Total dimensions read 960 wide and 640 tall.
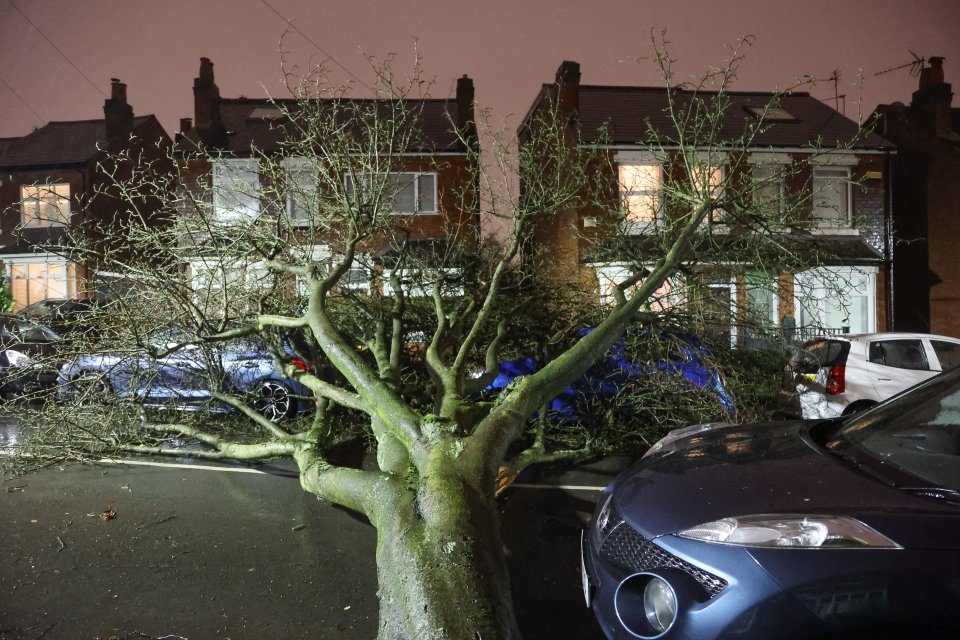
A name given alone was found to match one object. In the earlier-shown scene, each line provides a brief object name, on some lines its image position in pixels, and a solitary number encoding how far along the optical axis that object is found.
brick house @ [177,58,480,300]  17.86
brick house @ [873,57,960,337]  17.83
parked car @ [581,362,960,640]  1.92
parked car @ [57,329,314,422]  6.40
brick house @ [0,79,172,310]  20.86
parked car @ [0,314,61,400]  6.05
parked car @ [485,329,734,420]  6.71
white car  6.84
